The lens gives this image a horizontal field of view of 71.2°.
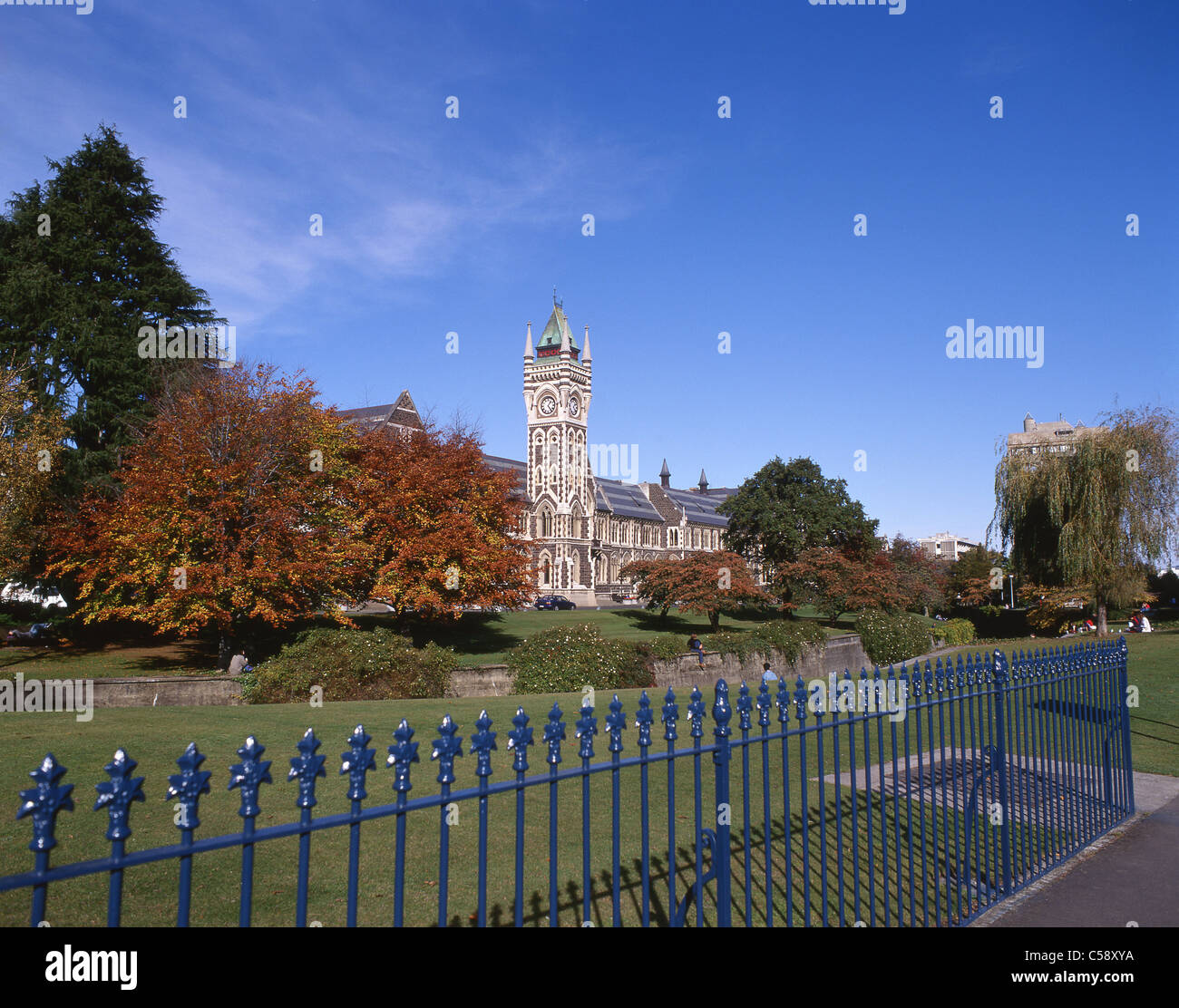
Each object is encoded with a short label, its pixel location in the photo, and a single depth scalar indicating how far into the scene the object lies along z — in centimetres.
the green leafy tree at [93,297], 2834
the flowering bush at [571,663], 2314
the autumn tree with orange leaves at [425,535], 2872
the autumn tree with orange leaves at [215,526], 2227
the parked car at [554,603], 7038
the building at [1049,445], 3741
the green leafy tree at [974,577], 7019
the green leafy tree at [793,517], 5647
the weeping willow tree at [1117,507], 3428
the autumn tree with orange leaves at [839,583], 4619
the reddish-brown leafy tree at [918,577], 5756
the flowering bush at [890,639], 3691
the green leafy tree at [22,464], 2145
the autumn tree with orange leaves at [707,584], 4409
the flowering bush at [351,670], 1991
